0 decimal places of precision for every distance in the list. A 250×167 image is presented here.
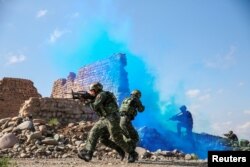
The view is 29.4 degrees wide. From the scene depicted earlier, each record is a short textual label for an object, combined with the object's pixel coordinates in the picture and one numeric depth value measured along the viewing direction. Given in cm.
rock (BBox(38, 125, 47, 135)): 1536
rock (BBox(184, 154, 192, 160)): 1505
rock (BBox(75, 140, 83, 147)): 1488
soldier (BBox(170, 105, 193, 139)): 2783
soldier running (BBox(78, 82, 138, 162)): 934
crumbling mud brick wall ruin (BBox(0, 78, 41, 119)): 2309
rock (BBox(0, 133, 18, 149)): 1409
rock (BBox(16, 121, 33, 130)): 1571
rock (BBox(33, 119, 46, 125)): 1650
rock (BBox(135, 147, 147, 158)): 1392
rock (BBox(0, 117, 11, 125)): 1756
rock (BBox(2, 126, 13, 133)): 1588
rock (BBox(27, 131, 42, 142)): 1447
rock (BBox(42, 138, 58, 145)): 1427
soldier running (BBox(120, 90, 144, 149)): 1055
